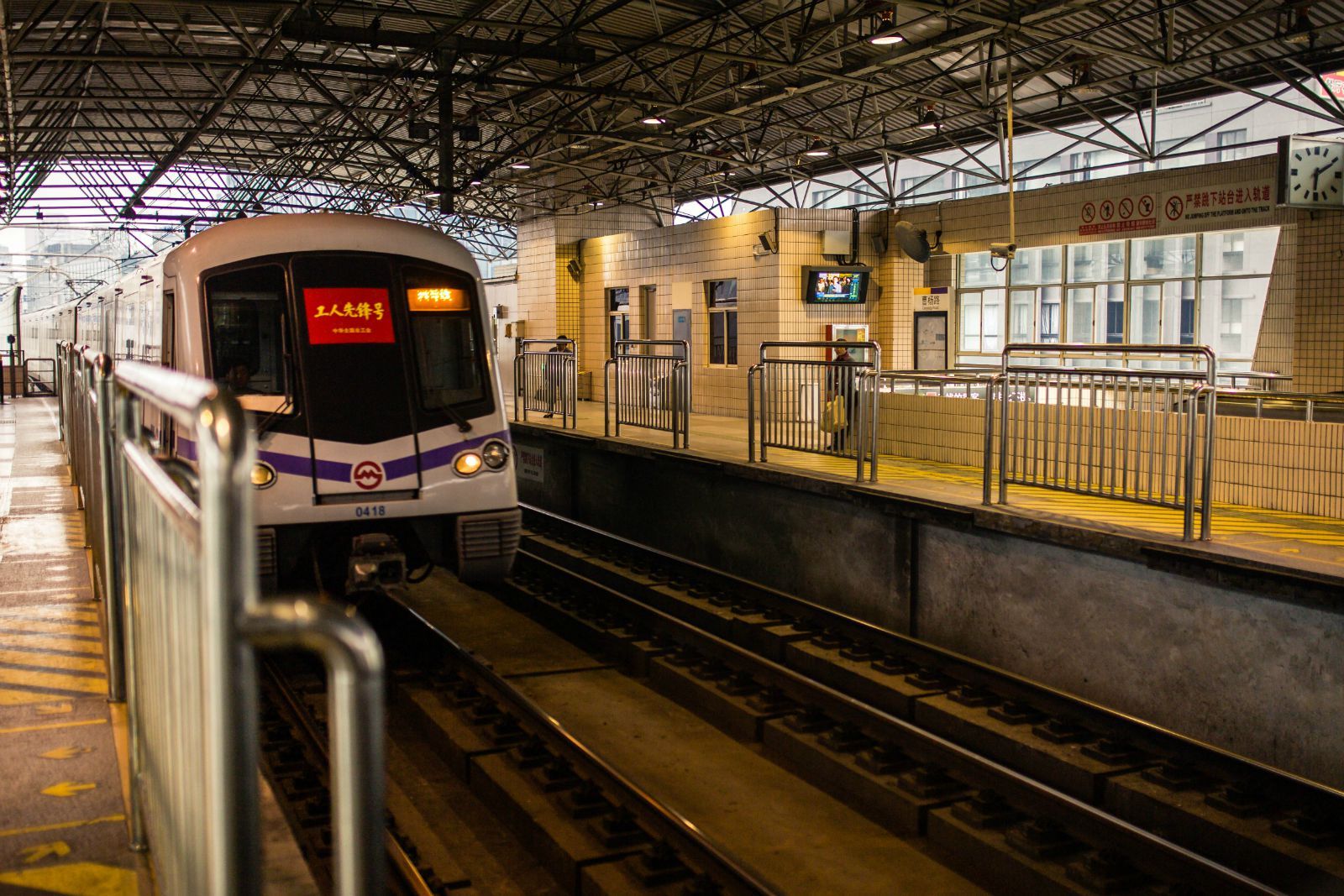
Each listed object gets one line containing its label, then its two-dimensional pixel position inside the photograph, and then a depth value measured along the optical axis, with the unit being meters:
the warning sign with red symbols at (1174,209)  16.20
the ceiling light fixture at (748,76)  18.08
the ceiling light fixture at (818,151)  23.23
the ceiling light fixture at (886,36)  13.88
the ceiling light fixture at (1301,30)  15.30
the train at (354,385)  8.14
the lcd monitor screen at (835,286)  20.48
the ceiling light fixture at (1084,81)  18.78
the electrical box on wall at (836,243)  20.62
